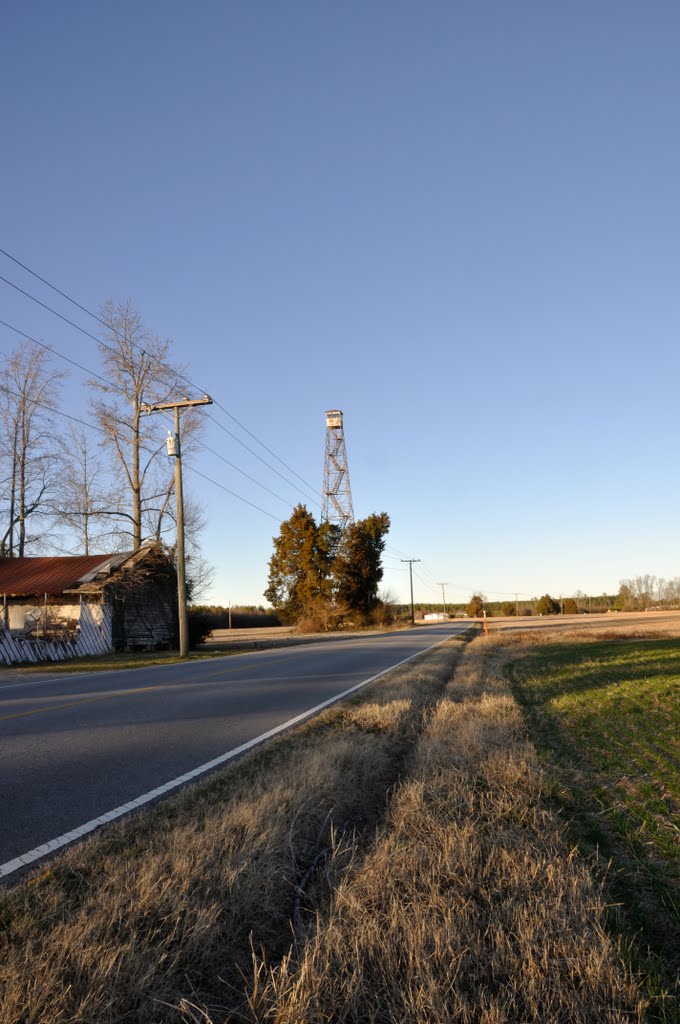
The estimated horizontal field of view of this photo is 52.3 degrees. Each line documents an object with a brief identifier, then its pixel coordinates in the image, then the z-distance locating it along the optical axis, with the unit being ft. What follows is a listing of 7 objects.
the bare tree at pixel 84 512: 109.19
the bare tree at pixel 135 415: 109.29
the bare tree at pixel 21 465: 112.16
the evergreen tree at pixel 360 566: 177.06
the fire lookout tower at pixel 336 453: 198.39
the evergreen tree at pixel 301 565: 178.40
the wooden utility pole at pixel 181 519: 77.00
